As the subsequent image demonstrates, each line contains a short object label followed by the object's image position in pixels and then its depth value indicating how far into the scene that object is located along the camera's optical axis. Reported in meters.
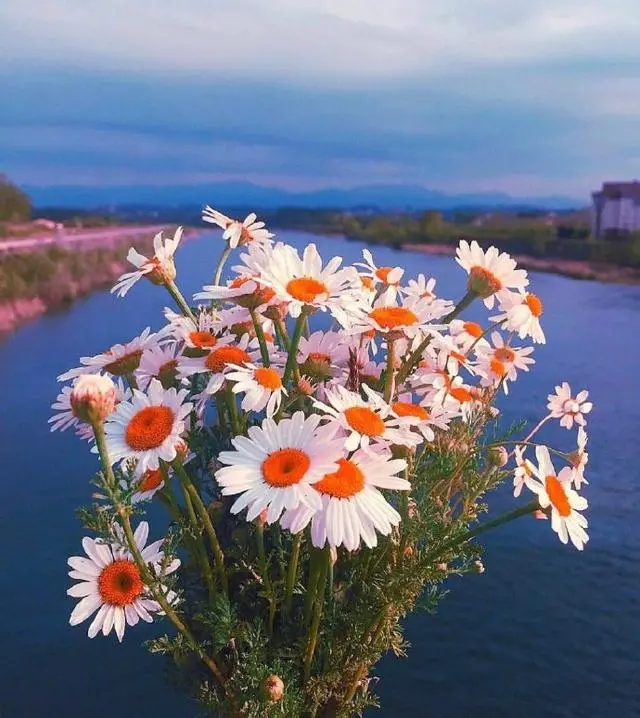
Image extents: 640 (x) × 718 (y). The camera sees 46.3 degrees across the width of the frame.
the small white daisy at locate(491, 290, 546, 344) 0.62
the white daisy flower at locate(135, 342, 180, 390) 0.62
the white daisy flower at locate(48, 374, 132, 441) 0.60
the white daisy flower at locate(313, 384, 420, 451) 0.50
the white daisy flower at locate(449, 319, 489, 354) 0.71
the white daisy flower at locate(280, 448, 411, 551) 0.47
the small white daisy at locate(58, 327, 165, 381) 0.63
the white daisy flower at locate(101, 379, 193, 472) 0.52
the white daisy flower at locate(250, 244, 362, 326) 0.53
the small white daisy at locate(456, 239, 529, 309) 0.62
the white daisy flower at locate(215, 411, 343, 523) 0.47
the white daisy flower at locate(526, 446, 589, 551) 0.55
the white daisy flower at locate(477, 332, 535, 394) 0.73
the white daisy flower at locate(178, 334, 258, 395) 0.55
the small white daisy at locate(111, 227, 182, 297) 0.61
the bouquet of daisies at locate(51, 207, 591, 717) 0.51
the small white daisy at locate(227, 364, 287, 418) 0.52
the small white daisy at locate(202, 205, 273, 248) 0.67
